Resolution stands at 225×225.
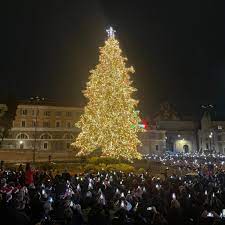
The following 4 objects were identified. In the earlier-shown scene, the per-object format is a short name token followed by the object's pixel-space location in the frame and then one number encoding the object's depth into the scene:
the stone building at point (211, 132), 101.94
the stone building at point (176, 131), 113.19
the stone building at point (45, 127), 79.75
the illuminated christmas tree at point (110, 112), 33.38
